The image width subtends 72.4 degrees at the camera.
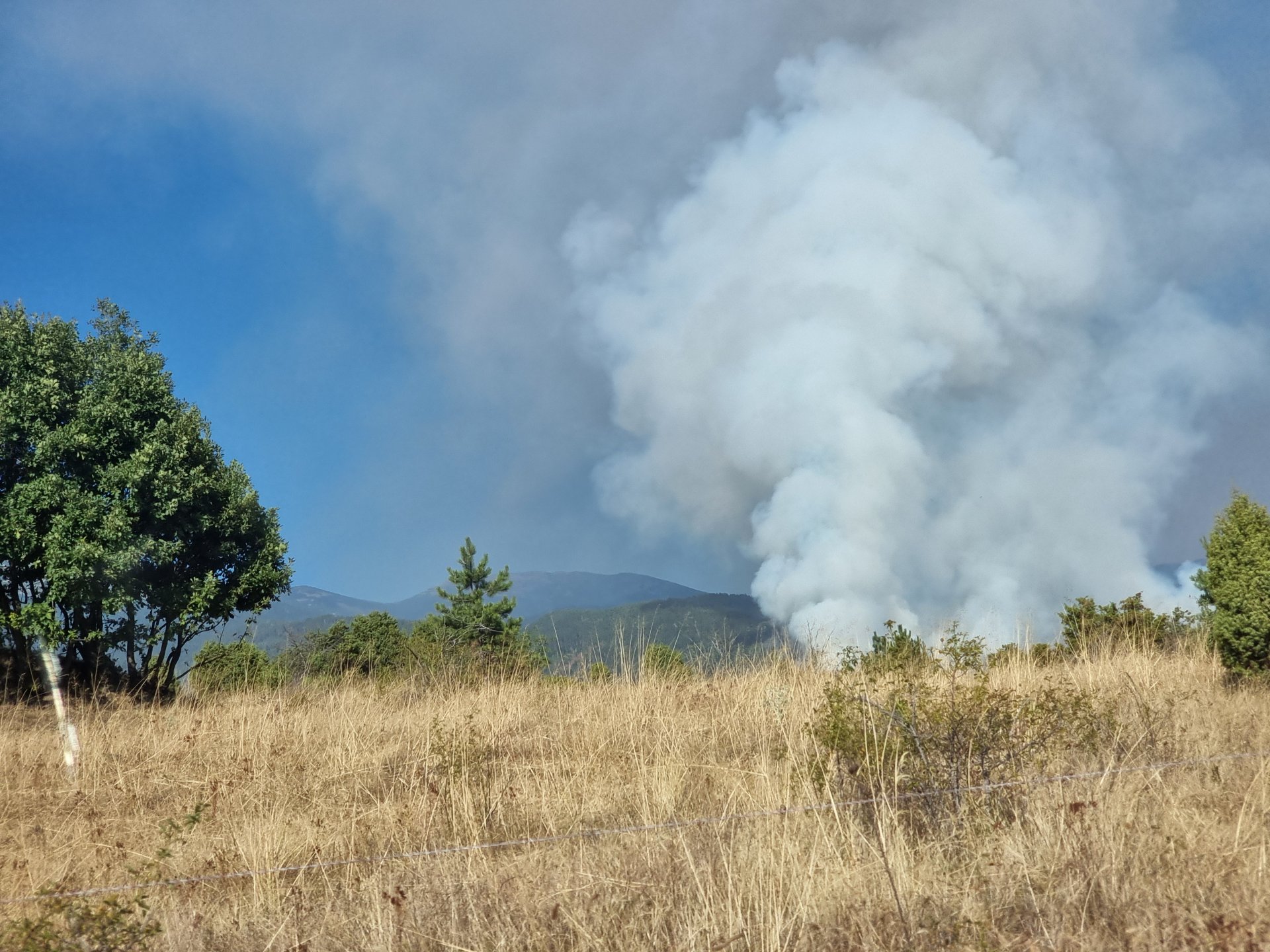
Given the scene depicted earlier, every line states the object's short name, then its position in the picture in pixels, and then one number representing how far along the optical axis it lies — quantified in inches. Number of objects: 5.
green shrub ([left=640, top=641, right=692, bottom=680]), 406.3
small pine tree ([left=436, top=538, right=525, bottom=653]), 1142.3
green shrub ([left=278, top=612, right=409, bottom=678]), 651.8
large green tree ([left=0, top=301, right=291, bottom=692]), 650.8
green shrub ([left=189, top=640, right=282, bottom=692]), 605.9
